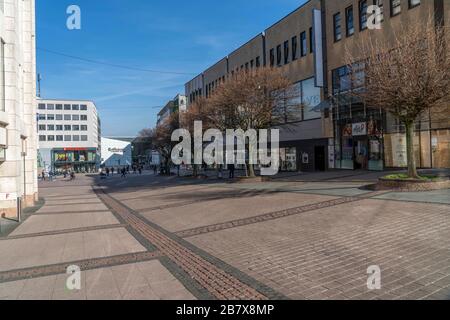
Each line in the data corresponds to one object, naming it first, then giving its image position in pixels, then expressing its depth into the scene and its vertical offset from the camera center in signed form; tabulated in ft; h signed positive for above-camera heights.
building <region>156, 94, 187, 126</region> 235.56 +43.11
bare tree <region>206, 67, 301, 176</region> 74.59 +13.06
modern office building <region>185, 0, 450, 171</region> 73.46 +17.33
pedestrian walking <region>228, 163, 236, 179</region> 102.42 -1.30
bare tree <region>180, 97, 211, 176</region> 93.48 +13.70
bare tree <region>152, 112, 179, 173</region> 134.72 +11.59
